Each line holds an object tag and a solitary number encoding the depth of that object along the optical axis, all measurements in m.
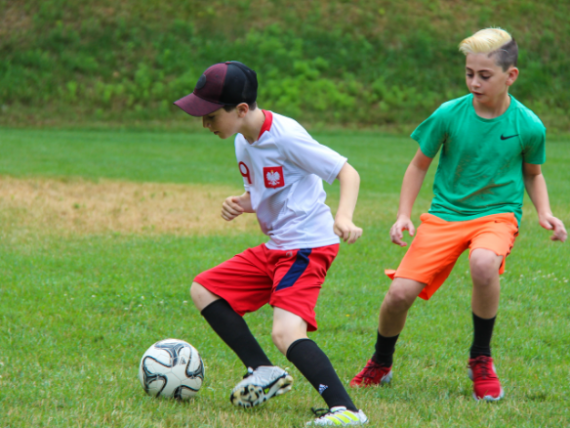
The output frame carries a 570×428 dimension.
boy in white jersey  6.37
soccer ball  6.86
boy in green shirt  7.05
